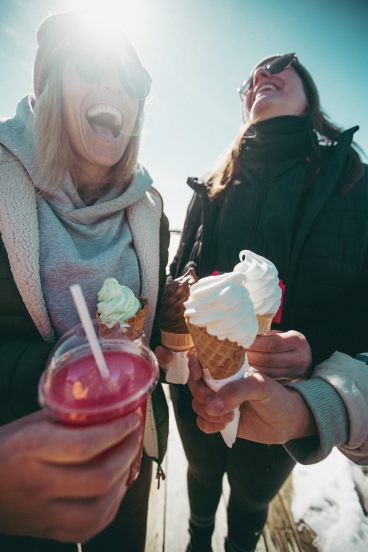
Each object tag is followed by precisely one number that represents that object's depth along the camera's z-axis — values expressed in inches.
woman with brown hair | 23.4
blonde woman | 20.3
